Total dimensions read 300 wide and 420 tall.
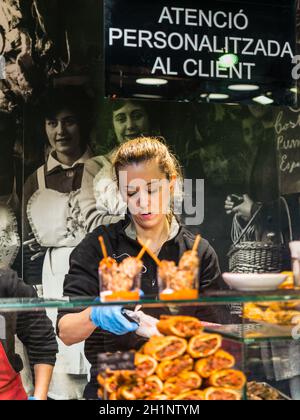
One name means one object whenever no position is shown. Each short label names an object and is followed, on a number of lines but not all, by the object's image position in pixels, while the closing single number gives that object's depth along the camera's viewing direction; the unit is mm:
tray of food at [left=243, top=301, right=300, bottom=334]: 2137
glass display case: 1880
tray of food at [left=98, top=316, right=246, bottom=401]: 1869
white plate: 2039
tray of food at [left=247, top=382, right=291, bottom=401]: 2011
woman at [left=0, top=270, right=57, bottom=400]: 2811
